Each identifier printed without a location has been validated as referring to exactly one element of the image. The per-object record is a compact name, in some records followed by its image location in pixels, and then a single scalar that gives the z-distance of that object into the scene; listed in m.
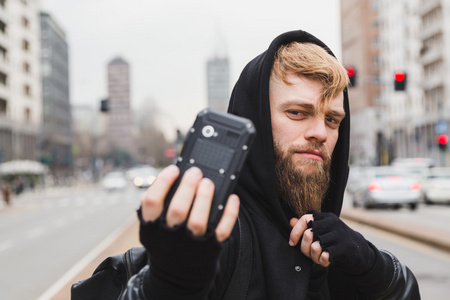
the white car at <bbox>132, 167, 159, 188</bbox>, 52.91
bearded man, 1.76
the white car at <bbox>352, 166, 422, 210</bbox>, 23.52
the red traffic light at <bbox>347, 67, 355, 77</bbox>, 20.01
